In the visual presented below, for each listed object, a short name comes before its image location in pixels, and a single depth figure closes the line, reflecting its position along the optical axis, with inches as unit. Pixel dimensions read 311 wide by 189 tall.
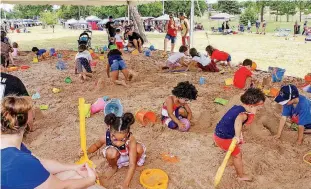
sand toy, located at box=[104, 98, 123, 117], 160.2
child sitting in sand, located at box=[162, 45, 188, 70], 296.0
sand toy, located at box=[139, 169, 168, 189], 108.6
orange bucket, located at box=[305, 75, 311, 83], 239.0
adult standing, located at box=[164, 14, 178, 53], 401.1
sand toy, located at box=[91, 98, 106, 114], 183.4
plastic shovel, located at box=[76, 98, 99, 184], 105.6
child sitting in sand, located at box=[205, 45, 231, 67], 306.7
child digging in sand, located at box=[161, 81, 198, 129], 148.8
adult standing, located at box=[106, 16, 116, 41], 463.2
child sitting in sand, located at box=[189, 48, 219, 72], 295.3
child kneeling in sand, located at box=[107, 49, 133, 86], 240.7
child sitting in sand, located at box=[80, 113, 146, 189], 110.0
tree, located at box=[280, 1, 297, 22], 1651.7
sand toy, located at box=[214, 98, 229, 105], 200.7
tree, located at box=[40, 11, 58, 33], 1414.5
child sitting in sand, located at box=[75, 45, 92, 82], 265.3
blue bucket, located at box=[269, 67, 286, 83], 256.5
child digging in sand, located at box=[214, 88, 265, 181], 114.3
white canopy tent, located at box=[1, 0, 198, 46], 439.2
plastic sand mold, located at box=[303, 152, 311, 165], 130.1
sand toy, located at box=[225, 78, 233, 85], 250.1
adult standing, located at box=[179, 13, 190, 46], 402.9
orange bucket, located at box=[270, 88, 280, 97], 216.5
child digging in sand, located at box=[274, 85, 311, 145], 139.5
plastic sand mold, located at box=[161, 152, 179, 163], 128.8
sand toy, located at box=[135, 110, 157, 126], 165.9
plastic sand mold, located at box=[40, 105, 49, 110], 196.5
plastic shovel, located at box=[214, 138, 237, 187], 106.7
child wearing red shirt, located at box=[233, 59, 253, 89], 227.1
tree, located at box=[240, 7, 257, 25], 1343.1
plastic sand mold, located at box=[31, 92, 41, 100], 219.8
